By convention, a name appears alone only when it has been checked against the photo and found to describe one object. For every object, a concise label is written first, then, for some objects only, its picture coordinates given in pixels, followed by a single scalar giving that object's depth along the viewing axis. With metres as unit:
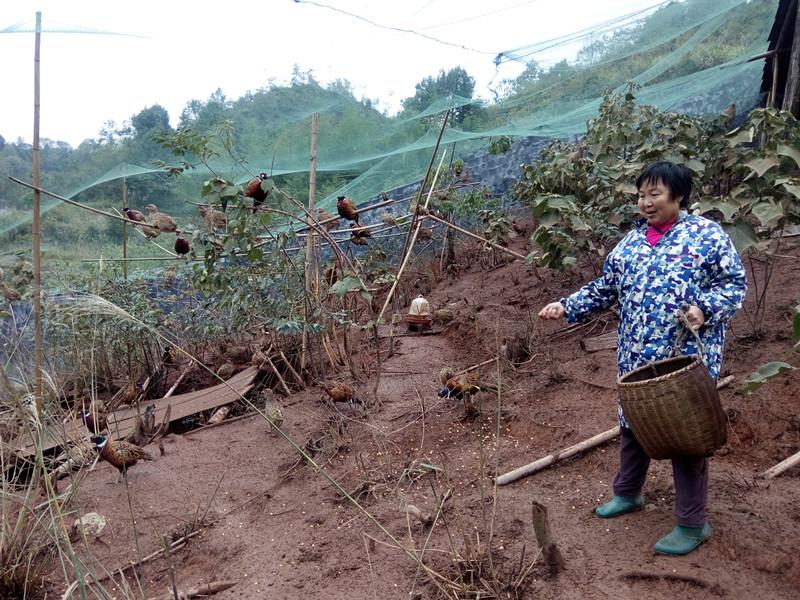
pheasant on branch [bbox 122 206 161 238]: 3.47
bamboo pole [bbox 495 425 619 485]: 2.63
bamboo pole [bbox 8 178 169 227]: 3.07
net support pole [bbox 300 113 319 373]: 3.92
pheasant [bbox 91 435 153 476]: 2.90
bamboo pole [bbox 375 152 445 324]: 3.17
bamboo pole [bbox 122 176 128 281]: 4.73
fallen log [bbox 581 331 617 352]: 3.81
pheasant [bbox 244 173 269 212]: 3.05
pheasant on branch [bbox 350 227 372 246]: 3.33
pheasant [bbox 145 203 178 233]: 3.40
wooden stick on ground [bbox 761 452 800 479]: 2.35
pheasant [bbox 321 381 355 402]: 3.43
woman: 1.85
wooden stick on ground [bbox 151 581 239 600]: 2.12
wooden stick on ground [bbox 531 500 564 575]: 1.78
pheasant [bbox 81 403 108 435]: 2.93
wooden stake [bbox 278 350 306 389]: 3.95
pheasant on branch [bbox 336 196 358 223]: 3.32
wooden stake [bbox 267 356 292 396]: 3.92
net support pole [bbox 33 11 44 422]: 3.06
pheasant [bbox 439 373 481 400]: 3.21
